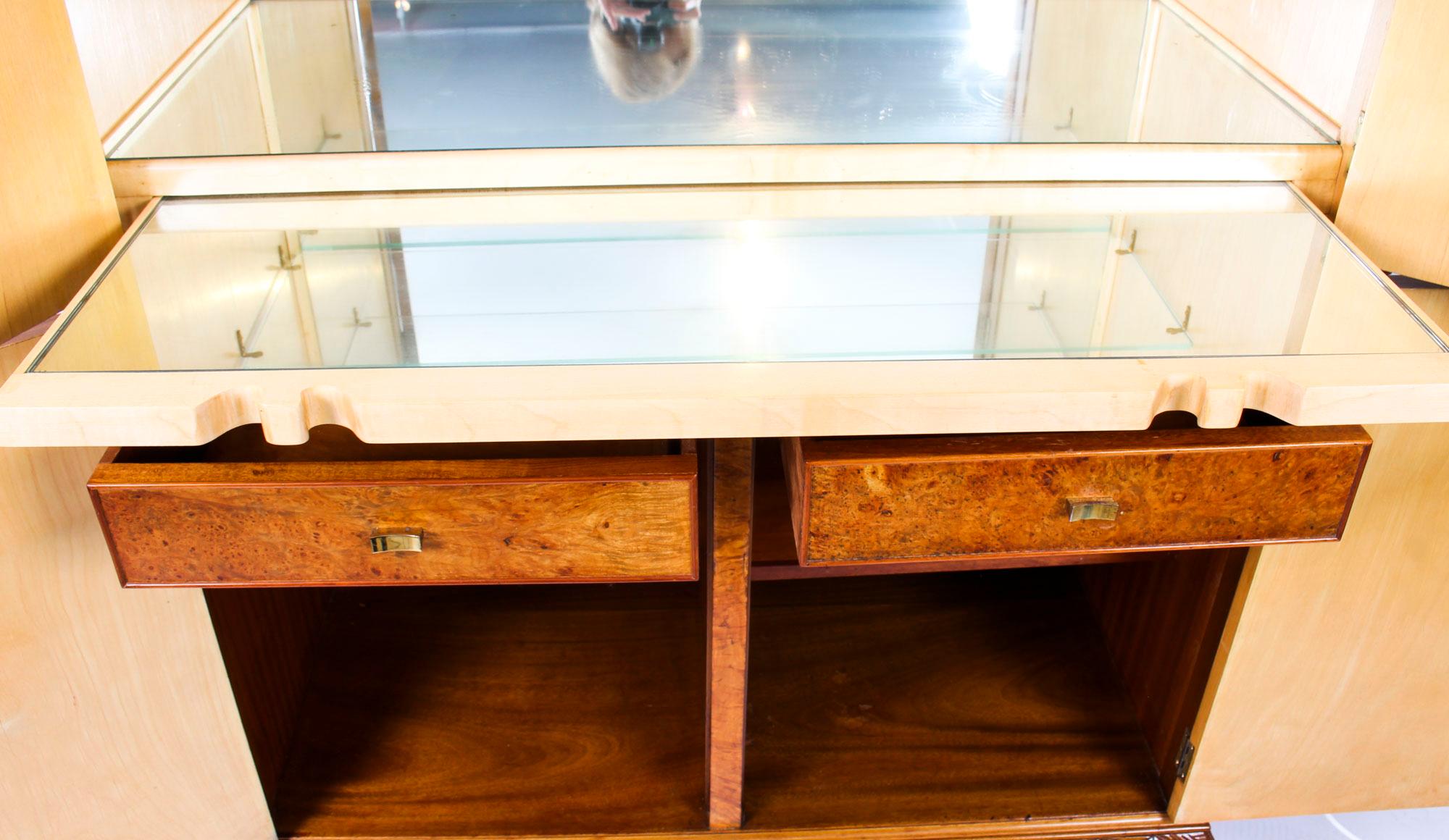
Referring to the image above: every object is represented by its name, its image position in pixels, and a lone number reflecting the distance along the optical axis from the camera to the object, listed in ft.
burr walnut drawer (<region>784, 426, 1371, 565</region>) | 2.11
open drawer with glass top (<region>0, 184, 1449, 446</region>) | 1.94
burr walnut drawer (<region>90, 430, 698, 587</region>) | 2.08
